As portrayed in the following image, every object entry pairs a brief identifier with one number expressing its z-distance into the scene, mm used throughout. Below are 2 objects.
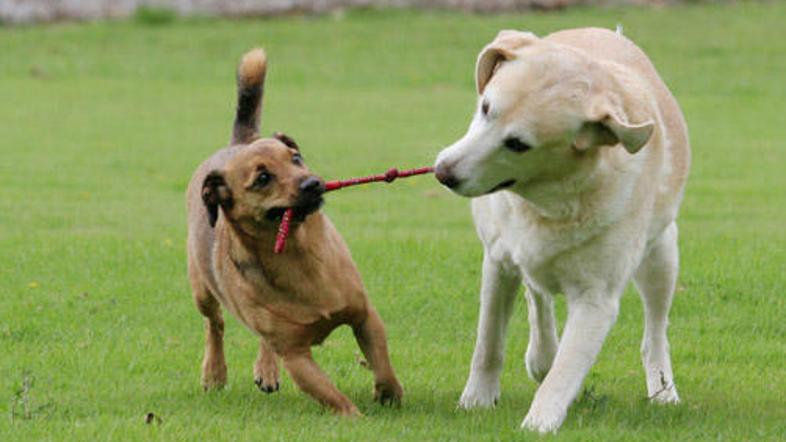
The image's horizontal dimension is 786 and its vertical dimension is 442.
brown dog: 14656
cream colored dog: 12586
